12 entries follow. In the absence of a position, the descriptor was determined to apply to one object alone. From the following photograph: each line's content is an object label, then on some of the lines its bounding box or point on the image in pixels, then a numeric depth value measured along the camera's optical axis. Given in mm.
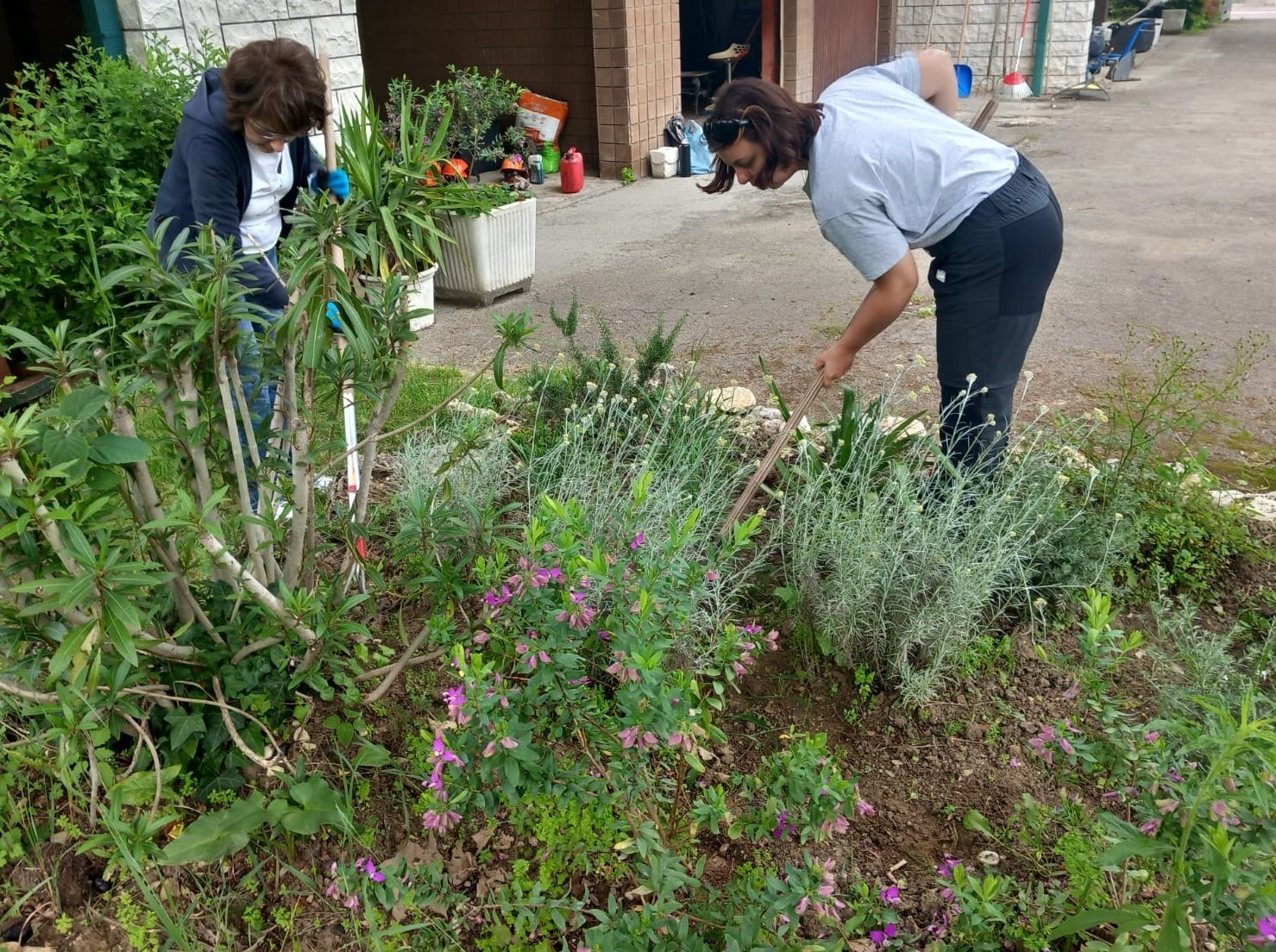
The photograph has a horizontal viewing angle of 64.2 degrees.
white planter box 5832
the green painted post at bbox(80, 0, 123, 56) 4672
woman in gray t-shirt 2764
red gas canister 9281
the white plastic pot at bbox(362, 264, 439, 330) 5363
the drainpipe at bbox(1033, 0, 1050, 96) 14797
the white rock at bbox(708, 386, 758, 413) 3736
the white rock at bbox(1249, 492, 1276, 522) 3355
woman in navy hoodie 2812
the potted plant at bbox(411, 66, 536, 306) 5832
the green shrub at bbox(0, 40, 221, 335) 3662
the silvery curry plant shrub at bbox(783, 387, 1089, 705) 2592
